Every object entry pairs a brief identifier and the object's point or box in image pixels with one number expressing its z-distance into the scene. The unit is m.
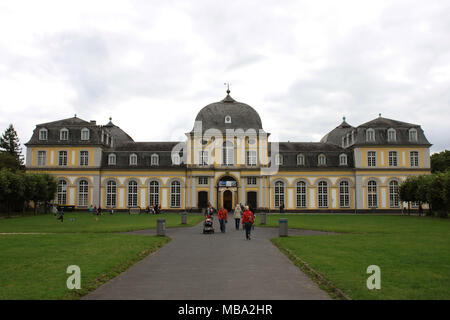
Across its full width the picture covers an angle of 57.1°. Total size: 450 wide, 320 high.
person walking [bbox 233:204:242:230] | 30.38
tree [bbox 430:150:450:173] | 71.94
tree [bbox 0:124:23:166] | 89.06
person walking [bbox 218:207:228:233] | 27.28
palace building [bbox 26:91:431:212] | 59.03
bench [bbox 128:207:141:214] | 56.38
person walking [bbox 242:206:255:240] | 22.73
